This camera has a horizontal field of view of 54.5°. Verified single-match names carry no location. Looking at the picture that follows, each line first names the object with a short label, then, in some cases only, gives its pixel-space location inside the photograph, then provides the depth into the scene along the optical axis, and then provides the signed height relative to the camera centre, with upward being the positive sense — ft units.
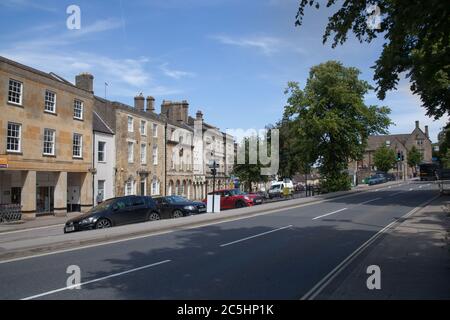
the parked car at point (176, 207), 77.97 -5.48
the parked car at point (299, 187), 239.67 -6.07
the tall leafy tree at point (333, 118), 147.23 +20.03
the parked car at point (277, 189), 172.14 -5.08
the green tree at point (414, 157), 363.76 +16.22
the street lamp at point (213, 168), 82.43 +1.70
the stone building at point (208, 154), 184.60 +10.57
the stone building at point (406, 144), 398.62 +32.55
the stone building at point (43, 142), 90.63 +8.09
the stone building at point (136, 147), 126.41 +9.36
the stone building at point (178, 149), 157.06 +10.52
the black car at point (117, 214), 59.98 -5.44
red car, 102.68 -5.33
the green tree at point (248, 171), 181.57 +2.42
